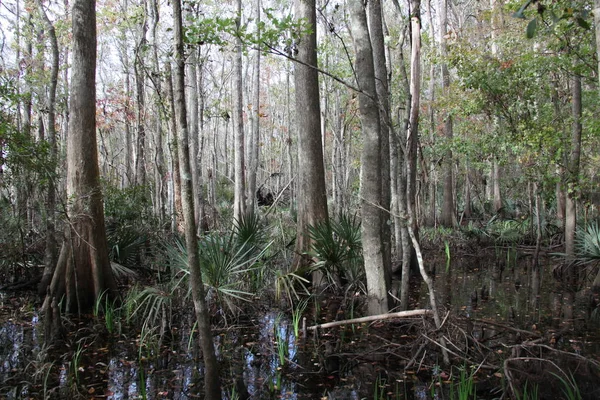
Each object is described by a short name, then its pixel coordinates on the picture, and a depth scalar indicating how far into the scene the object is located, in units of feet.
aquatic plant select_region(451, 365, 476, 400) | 11.54
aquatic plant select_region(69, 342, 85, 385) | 14.79
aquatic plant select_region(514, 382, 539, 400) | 11.46
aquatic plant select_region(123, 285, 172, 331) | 19.24
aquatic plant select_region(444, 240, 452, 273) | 39.15
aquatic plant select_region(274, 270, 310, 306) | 23.62
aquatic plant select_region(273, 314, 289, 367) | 16.24
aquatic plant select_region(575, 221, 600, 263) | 31.65
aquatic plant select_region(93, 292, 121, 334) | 19.99
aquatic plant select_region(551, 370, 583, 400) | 11.77
